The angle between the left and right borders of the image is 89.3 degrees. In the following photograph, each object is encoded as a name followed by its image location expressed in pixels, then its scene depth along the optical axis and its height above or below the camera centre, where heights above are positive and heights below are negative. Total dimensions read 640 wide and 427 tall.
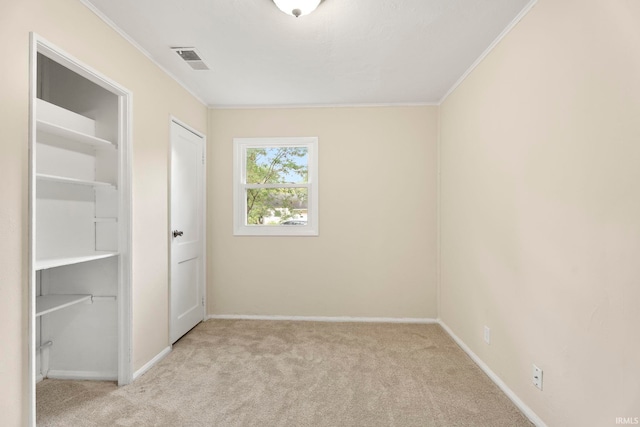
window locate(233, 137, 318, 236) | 3.83 +0.33
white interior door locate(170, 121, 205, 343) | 3.09 -0.17
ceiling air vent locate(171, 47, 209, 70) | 2.50 +1.28
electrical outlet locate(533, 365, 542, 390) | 1.86 -0.95
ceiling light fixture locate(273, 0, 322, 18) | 1.86 +1.22
